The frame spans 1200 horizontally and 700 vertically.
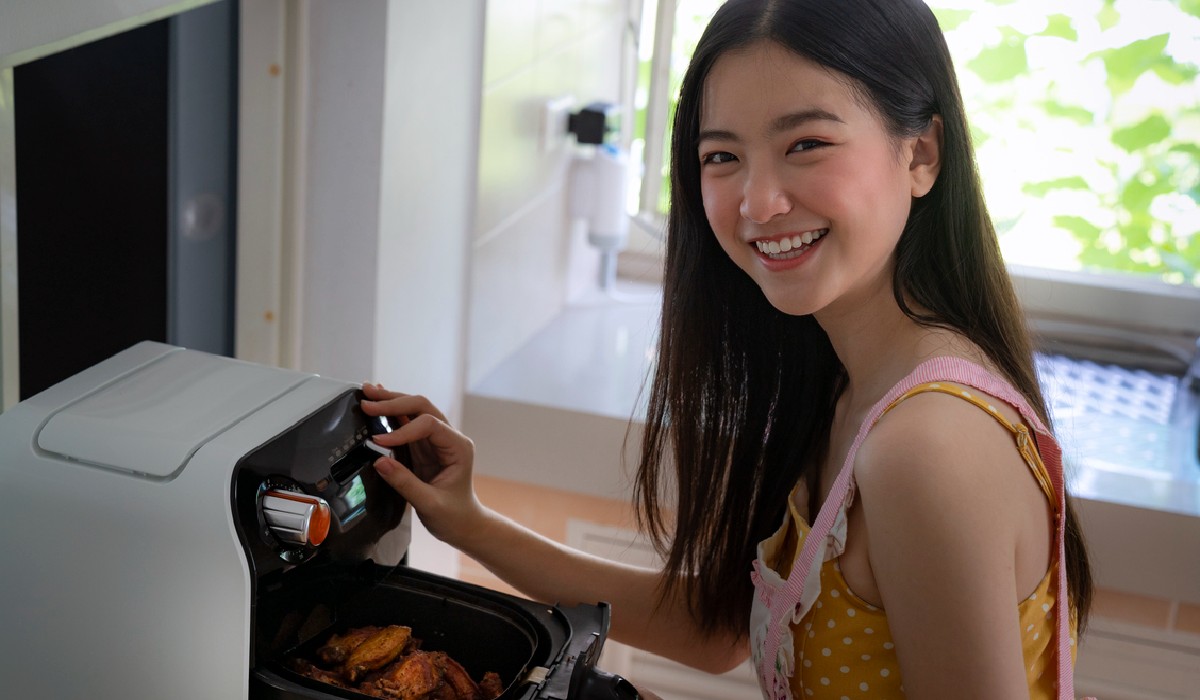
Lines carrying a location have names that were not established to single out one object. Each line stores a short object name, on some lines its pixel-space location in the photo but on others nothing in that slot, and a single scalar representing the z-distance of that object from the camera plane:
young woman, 0.91
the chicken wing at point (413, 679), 0.85
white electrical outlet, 2.02
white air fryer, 0.79
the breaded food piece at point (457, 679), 0.88
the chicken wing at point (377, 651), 0.87
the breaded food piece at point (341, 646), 0.88
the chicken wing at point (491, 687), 0.89
